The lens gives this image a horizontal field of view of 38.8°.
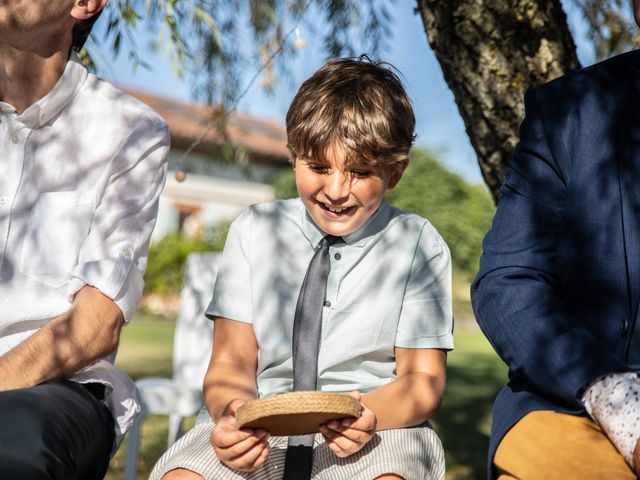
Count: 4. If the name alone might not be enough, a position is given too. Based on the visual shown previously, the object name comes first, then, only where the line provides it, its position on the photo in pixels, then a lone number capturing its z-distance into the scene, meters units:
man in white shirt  2.41
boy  2.36
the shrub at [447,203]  20.00
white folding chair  3.67
